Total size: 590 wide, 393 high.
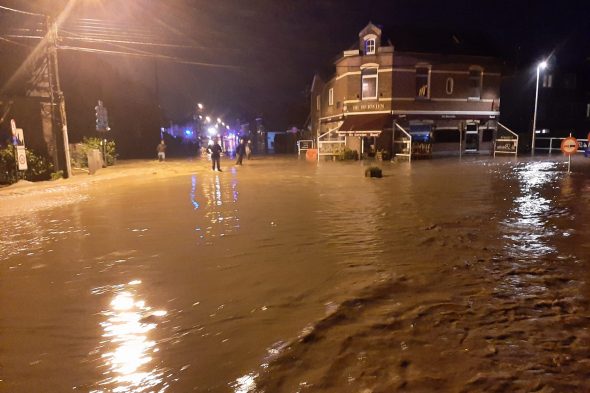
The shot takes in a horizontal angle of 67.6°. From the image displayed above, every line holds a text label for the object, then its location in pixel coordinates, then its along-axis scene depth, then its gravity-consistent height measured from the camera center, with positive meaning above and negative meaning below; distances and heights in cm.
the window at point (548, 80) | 4444 +593
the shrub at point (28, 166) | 1794 -78
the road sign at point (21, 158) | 1780 -35
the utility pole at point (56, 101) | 1947 +215
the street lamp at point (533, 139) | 3347 -1
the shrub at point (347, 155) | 3081 -83
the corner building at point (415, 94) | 3162 +347
